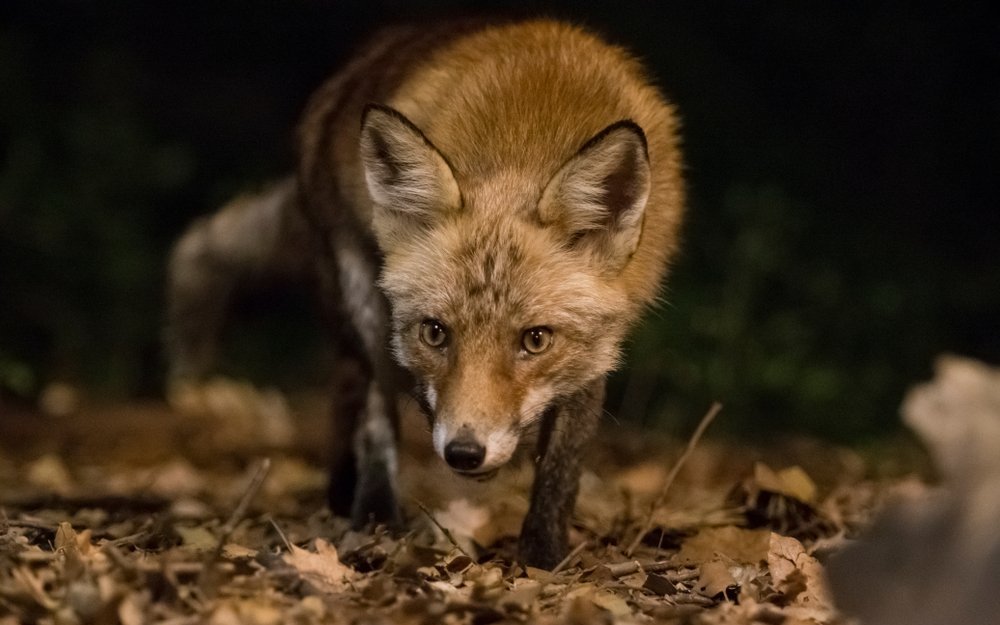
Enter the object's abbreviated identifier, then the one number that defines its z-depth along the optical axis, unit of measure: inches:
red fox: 254.4
